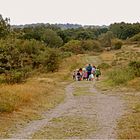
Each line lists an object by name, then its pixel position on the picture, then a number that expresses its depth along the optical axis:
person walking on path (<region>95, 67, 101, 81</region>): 36.67
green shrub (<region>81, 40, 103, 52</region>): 95.07
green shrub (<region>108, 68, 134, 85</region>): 29.30
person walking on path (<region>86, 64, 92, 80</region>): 36.53
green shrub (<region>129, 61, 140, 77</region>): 31.22
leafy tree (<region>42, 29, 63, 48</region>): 97.75
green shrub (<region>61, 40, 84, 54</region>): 89.34
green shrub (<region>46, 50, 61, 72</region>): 46.66
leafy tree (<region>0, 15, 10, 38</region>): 20.32
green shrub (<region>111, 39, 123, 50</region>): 90.44
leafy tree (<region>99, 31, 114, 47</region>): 110.94
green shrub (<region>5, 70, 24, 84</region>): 29.07
